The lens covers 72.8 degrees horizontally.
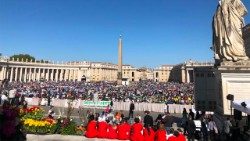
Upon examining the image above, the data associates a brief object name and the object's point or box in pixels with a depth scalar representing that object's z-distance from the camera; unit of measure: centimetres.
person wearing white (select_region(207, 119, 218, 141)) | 852
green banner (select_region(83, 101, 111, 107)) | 2016
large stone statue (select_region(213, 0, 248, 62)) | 852
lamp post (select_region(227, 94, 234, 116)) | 734
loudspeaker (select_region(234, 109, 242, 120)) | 814
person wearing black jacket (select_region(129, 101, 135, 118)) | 1586
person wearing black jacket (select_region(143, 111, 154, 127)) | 973
